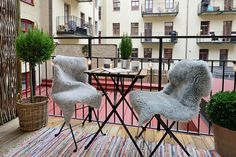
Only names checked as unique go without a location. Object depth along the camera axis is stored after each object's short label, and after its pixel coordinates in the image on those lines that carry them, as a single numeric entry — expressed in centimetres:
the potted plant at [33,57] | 222
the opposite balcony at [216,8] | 1361
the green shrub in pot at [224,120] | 164
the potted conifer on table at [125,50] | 205
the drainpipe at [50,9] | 785
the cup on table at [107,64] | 224
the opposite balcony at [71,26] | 861
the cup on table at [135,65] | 203
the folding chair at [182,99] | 158
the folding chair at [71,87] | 189
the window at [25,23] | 655
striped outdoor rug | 185
